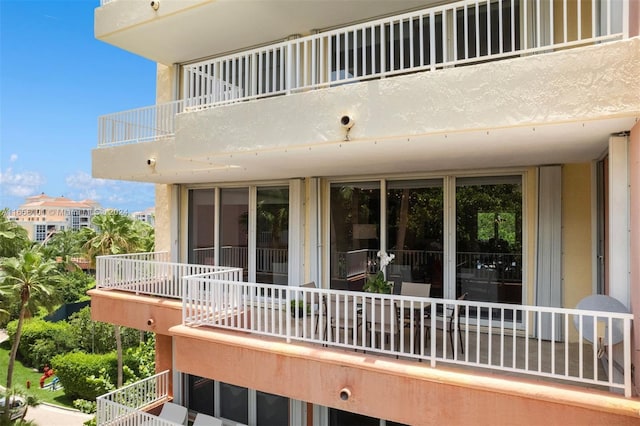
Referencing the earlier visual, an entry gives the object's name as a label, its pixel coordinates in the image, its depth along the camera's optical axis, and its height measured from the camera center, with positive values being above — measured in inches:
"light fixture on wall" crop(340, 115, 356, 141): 213.6 +50.3
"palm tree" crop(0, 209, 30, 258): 952.9 -49.7
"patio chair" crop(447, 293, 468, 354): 220.9 -68.7
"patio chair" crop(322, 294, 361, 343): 233.1 -64.9
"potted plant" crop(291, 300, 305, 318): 326.0 -74.2
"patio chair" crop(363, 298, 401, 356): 225.5 -62.6
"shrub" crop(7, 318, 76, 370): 932.6 -297.2
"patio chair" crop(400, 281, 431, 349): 262.1 -56.9
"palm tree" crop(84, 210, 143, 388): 802.2 -41.1
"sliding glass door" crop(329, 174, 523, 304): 297.3 -13.0
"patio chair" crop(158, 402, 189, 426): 386.6 -191.6
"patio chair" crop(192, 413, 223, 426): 373.7 -191.4
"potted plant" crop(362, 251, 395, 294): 274.0 -46.4
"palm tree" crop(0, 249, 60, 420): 649.0 -108.7
